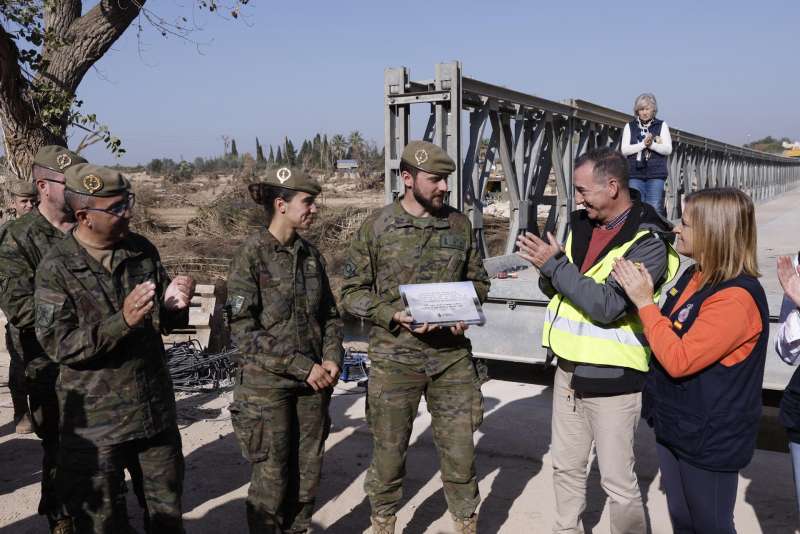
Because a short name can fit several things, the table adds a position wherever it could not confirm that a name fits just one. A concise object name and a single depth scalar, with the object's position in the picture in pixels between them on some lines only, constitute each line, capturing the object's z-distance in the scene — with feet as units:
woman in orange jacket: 7.65
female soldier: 9.93
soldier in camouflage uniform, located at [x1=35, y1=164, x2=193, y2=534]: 8.50
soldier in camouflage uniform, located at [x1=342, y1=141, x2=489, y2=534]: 10.80
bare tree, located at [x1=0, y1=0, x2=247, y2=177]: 19.29
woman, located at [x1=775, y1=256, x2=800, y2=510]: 8.21
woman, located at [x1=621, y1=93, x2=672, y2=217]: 22.90
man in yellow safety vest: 9.11
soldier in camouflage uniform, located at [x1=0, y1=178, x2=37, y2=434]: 14.11
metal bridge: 18.60
